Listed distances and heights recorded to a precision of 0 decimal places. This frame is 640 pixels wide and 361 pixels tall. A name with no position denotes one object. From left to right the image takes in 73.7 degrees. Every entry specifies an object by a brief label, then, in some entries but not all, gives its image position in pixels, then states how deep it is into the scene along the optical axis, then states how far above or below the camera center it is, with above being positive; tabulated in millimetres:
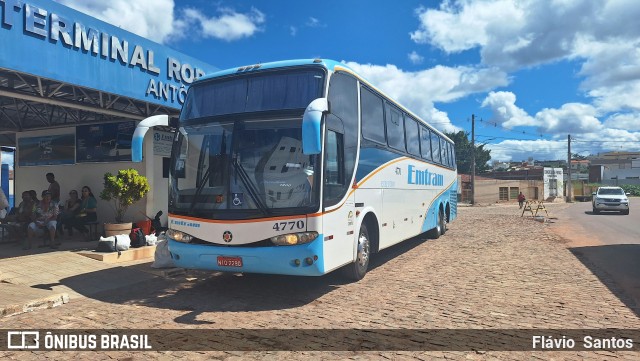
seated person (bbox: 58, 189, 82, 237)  11242 -711
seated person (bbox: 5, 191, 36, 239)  10852 -820
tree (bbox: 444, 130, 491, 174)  84000 +6545
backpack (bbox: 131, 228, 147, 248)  10125 -1251
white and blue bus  5906 +218
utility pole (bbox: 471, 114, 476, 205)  42938 +5050
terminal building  8328 +2294
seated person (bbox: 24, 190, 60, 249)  9875 -769
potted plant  10609 -72
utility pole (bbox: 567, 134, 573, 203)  55250 +2649
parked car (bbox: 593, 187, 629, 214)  26344 -812
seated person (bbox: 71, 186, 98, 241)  11172 -728
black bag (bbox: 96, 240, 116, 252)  9375 -1314
